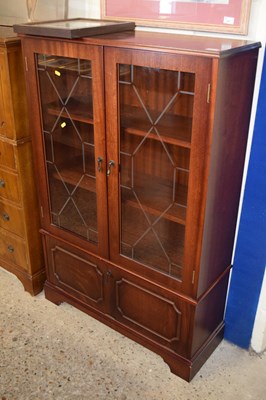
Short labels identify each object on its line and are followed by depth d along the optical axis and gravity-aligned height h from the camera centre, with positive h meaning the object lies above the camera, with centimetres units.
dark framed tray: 143 -8
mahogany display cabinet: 131 -58
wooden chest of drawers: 174 -79
